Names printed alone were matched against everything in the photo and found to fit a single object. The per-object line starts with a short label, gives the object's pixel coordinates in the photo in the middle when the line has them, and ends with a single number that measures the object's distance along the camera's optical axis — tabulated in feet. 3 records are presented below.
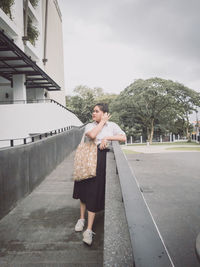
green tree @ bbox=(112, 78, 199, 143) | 126.41
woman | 8.72
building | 35.96
